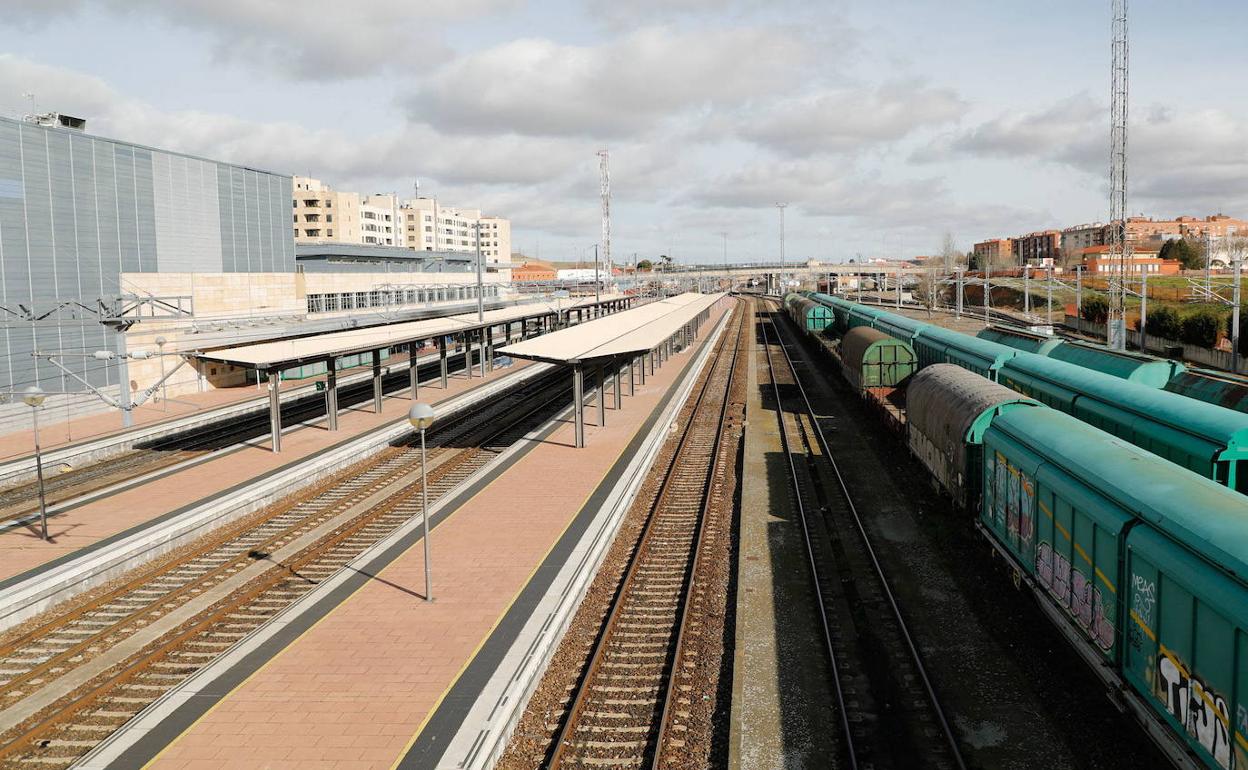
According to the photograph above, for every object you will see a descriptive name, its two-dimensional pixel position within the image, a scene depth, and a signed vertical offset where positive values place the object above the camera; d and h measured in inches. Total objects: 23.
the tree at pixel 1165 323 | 2069.4 -55.0
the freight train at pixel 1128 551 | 307.7 -124.3
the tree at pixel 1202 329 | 1871.3 -64.3
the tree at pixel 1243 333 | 1717.5 -69.2
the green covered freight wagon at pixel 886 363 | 1279.5 -87.8
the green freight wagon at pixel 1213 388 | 689.0 -81.2
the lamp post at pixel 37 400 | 702.5 -64.7
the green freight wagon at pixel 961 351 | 1003.9 -62.2
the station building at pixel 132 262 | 1278.3 +122.8
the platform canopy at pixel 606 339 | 1044.6 -38.9
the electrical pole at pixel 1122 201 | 2192.1 +321.1
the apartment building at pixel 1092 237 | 7304.6 +642.9
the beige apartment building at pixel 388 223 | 5044.3 +713.8
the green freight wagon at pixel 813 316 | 2541.8 -19.2
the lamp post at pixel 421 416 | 522.0 -64.5
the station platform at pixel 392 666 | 391.2 -204.7
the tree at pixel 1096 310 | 2748.5 -20.3
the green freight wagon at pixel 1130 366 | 843.4 -69.3
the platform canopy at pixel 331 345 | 989.8 -35.4
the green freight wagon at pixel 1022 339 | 1163.4 -54.3
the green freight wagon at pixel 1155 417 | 489.1 -85.1
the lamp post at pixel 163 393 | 1396.4 -129.4
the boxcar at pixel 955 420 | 658.8 -103.1
